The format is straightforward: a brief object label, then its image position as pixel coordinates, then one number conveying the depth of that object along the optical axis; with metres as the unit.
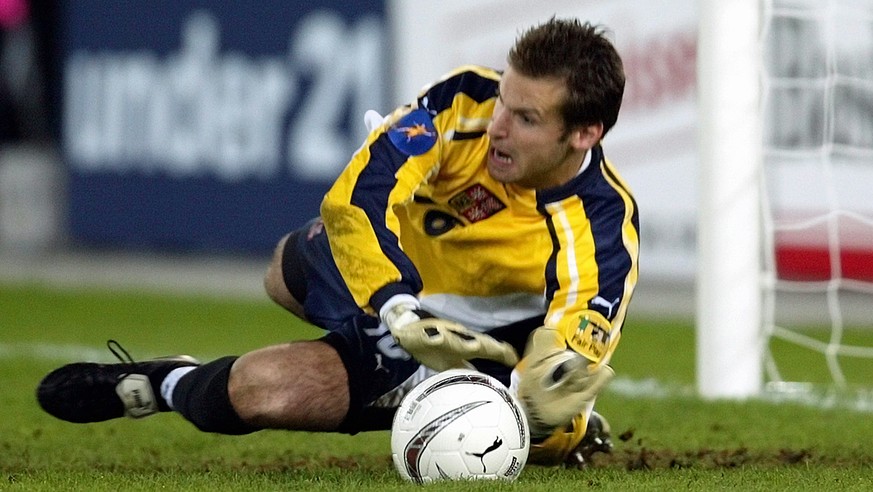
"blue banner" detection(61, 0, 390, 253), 23.70
